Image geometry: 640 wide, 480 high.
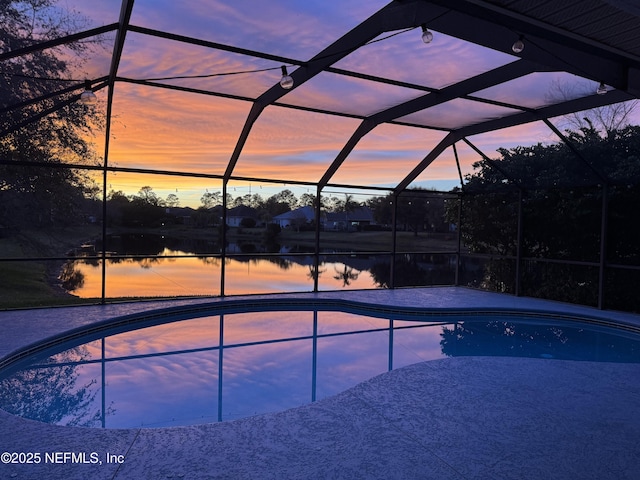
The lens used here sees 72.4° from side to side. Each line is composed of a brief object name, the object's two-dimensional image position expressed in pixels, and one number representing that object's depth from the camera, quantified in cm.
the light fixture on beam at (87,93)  511
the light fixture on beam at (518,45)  382
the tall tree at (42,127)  609
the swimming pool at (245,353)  425
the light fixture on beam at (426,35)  393
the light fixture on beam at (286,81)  484
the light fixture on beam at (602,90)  491
